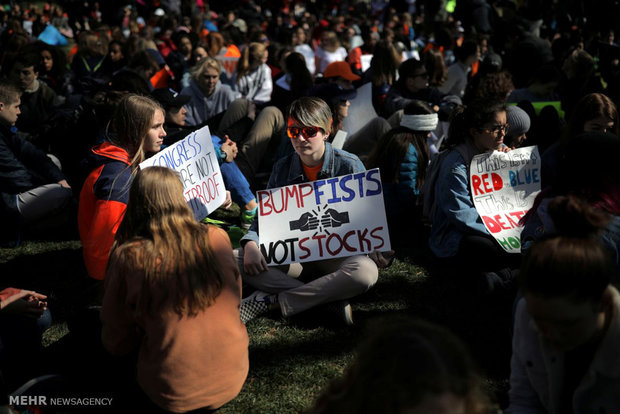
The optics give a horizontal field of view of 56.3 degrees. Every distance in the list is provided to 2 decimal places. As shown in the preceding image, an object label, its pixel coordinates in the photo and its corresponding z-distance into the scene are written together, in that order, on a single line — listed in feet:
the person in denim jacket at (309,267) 13.69
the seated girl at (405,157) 18.95
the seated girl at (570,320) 6.73
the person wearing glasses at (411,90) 25.43
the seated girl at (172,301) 9.09
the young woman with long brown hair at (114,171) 13.29
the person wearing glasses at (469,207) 14.99
